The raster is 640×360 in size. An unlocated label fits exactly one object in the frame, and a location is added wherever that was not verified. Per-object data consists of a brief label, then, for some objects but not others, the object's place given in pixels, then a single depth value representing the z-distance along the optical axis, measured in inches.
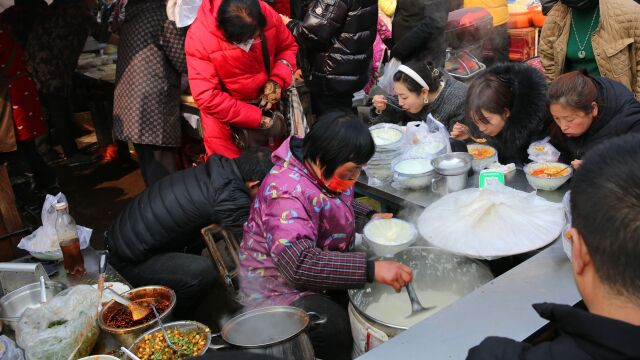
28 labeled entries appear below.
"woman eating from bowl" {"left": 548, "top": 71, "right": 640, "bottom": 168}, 115.4
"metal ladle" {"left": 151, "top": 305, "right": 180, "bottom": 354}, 83.9
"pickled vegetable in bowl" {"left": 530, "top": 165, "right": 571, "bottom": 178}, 118.7
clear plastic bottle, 116.3
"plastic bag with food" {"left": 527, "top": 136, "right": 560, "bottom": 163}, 127.4
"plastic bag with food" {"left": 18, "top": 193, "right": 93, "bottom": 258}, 123.6
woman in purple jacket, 93.0
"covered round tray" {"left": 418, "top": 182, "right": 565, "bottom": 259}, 93.8
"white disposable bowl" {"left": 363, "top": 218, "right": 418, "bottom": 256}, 104.4
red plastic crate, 285.3
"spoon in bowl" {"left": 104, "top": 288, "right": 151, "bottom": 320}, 96.5
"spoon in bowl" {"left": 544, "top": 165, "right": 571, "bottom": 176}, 119.9
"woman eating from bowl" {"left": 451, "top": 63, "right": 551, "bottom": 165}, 130.1
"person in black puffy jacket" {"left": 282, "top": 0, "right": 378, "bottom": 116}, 183.3
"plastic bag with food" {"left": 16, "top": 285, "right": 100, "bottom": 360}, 87.0
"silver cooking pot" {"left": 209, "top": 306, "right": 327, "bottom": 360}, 77.2
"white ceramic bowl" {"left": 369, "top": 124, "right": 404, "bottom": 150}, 145.2
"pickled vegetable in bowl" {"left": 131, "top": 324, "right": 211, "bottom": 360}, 83.1
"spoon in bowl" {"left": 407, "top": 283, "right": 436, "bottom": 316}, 89.1
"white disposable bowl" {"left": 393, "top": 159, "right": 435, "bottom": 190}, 127.1
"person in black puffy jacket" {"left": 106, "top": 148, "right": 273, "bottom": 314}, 122.6
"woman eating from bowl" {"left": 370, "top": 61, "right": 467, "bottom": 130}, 169.3
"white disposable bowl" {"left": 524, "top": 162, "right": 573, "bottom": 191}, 116.3
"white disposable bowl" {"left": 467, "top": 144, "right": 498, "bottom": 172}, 132.3
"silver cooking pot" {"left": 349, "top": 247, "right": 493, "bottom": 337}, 99.0
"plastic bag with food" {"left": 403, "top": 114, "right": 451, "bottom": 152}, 143.7
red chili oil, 93.9
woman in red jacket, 151.9
